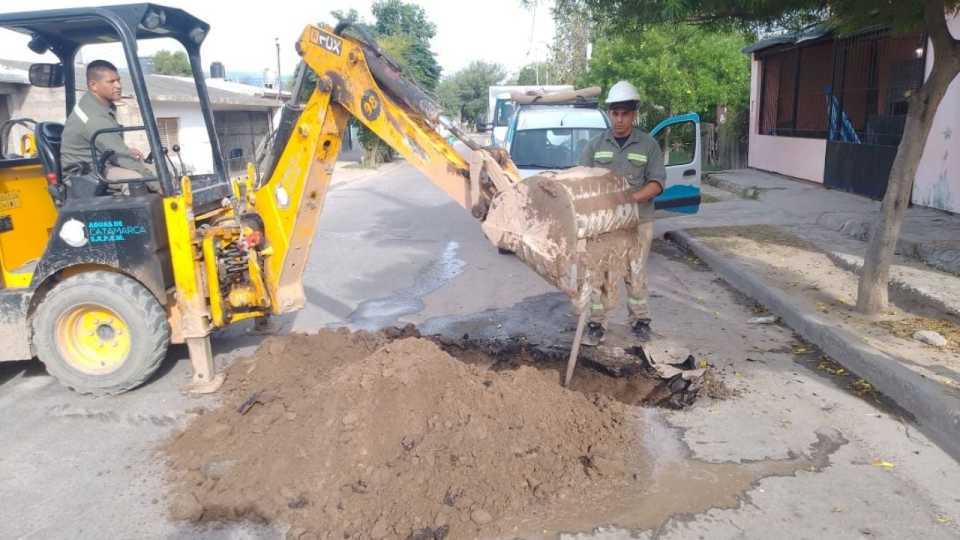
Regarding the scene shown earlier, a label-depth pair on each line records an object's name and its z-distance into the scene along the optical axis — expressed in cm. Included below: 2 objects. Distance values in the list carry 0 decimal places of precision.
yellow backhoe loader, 457
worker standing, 577
